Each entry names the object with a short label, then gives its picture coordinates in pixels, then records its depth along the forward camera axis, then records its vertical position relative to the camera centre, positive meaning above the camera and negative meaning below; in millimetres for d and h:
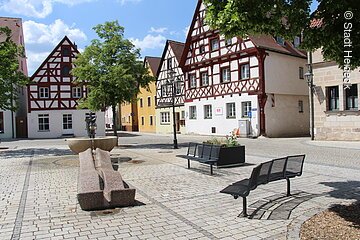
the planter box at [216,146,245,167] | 11188 -1266
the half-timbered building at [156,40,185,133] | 36312 +2804
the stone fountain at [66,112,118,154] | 13828 -892
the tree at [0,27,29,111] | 19312 +2840
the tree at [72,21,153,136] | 20438 +3060
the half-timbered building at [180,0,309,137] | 25953 +2545
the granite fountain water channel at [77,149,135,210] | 6465 -1347
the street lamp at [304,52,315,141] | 21822 +1893
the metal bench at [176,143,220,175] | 10320 -1131
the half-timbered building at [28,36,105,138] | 37719 +2642
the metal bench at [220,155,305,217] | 5859 -1124
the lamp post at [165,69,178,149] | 19088 +1607
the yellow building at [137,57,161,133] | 42912 +1699
